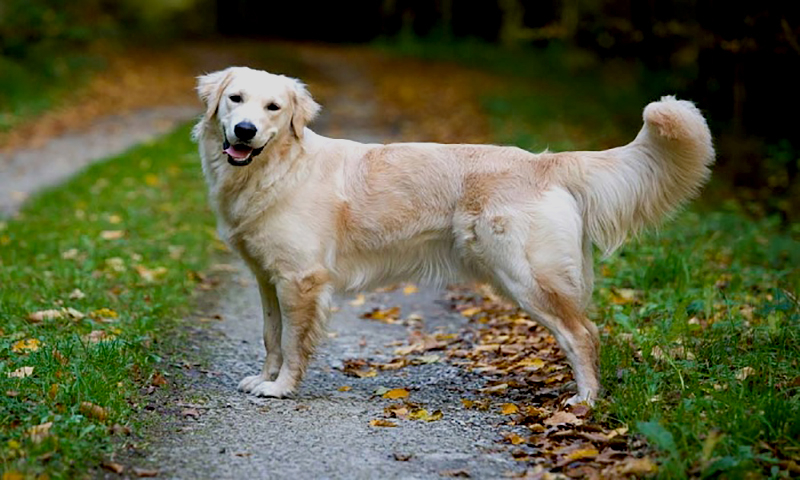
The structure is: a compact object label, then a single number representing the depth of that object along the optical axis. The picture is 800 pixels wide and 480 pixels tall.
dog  4.96
